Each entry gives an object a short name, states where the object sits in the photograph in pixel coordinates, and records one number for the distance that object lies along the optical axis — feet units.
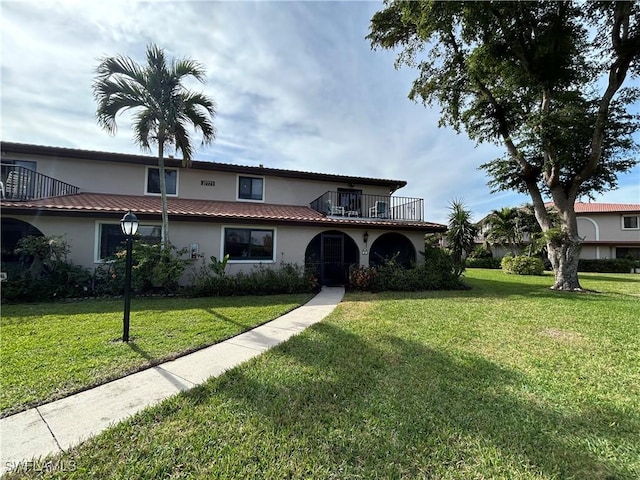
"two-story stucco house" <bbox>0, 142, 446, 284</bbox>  33.24
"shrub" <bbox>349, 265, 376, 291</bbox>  38.58
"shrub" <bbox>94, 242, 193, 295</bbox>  30.60
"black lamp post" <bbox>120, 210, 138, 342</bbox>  16.76
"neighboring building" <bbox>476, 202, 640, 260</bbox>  91.81
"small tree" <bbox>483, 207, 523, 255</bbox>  81.61
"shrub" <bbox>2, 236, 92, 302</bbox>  27.84
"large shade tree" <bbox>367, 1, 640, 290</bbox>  36.11
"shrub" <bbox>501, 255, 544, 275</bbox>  66.95
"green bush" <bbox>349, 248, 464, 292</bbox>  38.65
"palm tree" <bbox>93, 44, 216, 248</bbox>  29.12
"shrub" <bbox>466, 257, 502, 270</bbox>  93.40
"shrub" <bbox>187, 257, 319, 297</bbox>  32.53
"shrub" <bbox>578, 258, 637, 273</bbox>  80.84
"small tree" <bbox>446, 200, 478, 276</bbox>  43.57
